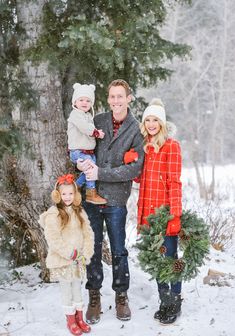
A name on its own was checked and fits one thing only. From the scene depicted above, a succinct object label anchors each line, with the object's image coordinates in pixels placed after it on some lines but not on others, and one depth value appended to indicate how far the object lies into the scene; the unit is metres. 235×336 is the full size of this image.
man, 4.28
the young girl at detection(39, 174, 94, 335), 4.11
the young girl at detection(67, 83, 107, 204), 4.29
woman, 4.23
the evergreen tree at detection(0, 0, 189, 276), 4.80
